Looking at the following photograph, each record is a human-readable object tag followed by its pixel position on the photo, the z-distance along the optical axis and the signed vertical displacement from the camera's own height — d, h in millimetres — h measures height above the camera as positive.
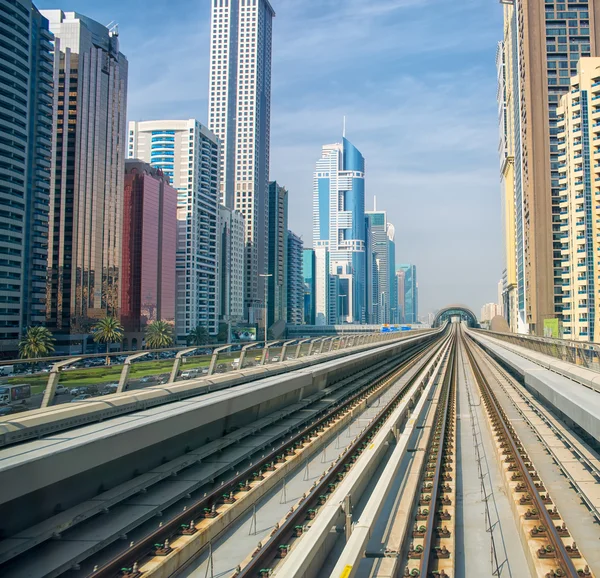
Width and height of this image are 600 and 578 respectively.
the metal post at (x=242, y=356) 15773 -986
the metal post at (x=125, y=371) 9922 -889
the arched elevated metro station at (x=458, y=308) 193625 +3963
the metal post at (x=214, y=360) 13723 -956
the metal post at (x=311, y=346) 24391 -1083
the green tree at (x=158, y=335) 80562 -2013
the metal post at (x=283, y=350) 19959 -1044
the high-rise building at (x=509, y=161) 101750 +35696
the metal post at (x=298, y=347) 22219 -1058
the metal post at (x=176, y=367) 11877 -982
